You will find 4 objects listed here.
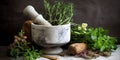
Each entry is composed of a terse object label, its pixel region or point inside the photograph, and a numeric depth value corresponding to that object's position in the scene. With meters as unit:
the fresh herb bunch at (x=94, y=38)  0.91
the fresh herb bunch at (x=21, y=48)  0.86
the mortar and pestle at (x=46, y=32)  0.84
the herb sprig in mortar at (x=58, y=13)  0.91
